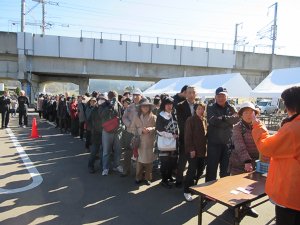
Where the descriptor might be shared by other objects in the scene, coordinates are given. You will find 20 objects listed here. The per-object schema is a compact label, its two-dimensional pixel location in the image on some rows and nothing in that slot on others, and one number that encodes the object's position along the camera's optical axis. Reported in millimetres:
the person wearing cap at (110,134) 5134
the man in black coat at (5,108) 11392
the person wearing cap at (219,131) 3795
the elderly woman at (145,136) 4655
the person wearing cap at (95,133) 5278
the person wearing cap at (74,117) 9524
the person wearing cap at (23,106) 11813
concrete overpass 23344
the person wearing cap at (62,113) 10769
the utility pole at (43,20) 30508
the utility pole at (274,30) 25722
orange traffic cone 9439
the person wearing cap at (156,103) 5872
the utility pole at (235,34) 33302
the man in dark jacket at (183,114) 4393
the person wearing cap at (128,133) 4961
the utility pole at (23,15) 24321
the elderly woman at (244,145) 3292
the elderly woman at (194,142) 3899
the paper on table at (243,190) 2550
